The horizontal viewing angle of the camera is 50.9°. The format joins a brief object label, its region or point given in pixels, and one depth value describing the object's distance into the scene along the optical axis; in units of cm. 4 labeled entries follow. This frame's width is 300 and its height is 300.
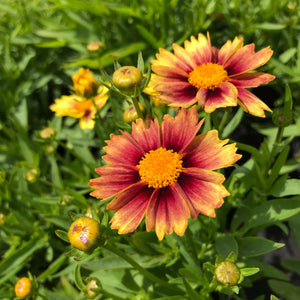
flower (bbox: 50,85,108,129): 18
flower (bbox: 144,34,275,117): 11
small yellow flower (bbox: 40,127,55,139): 18
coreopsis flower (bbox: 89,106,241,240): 10
